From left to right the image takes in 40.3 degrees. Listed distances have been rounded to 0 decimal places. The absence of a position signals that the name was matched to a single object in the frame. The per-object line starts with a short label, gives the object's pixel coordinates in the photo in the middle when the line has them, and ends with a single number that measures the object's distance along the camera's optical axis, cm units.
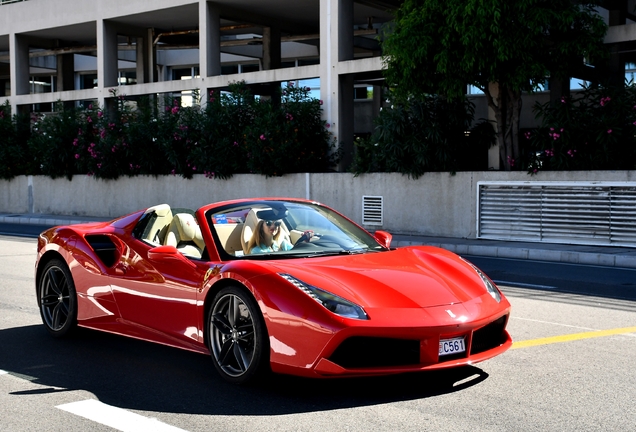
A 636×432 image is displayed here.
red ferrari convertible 523
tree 1738
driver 635
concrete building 2367
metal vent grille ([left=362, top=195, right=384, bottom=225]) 2130
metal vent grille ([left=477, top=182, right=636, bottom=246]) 1675
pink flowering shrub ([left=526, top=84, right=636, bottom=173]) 1744
